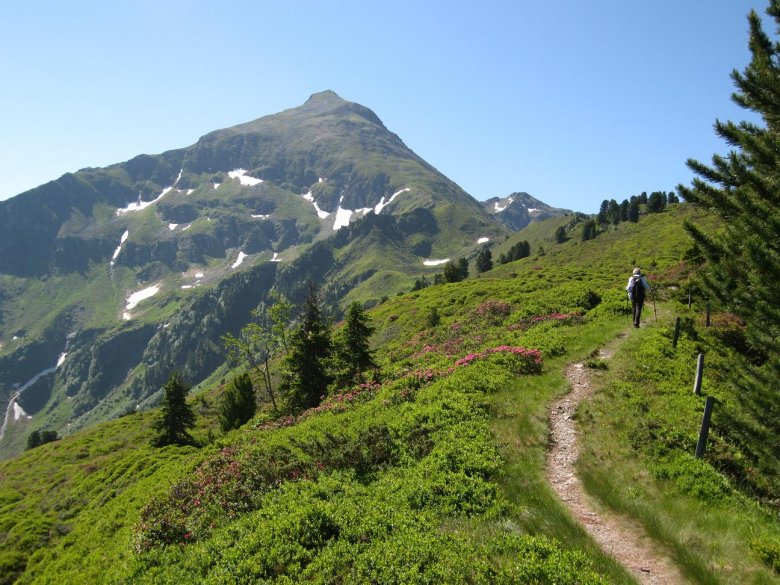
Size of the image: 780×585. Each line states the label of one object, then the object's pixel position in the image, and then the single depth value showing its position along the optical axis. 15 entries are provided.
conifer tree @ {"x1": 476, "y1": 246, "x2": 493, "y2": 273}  153.25
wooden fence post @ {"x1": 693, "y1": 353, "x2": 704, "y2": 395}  15.97
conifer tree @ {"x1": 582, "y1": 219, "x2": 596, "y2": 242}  151.12
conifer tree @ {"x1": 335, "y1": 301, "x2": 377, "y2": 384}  35.28
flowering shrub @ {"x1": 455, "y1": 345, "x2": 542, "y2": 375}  22.98
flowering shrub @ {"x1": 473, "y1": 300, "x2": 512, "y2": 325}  43.22
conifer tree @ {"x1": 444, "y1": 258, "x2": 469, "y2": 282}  109.31
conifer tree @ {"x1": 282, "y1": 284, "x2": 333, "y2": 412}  36.33
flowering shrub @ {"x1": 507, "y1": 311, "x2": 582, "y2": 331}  33.93
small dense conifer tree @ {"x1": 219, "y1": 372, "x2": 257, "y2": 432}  50.03
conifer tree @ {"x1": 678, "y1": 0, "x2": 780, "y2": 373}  9.52
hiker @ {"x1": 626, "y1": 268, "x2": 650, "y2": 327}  25.84
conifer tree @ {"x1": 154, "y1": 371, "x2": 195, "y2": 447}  47.41
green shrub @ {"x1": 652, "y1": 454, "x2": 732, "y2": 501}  11.27
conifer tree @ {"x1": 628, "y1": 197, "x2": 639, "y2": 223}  152.19
